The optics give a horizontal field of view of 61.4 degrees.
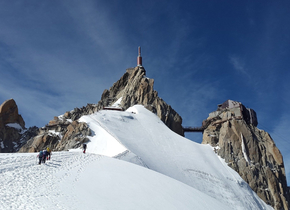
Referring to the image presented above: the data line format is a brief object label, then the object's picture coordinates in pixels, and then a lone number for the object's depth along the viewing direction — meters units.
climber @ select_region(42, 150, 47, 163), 19.34
